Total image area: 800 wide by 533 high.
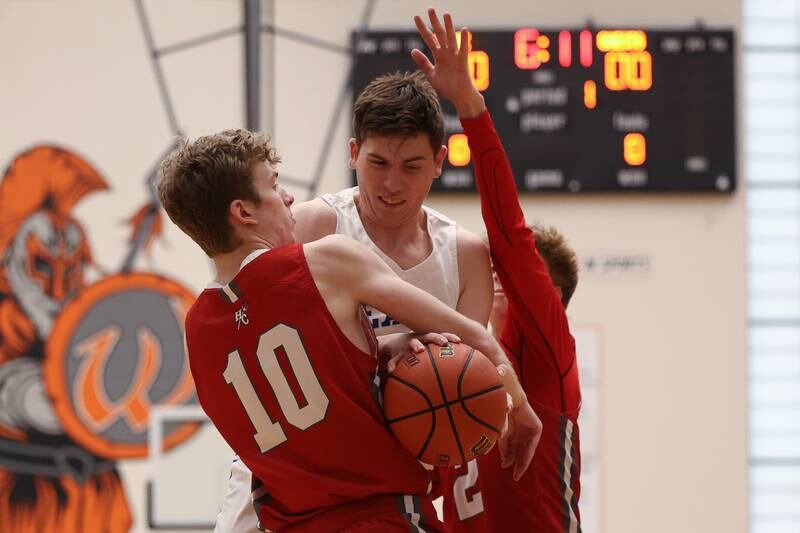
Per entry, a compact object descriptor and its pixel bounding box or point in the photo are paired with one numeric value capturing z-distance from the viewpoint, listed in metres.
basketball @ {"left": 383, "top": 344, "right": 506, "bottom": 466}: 5.33
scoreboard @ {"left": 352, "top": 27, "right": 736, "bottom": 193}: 14.07
